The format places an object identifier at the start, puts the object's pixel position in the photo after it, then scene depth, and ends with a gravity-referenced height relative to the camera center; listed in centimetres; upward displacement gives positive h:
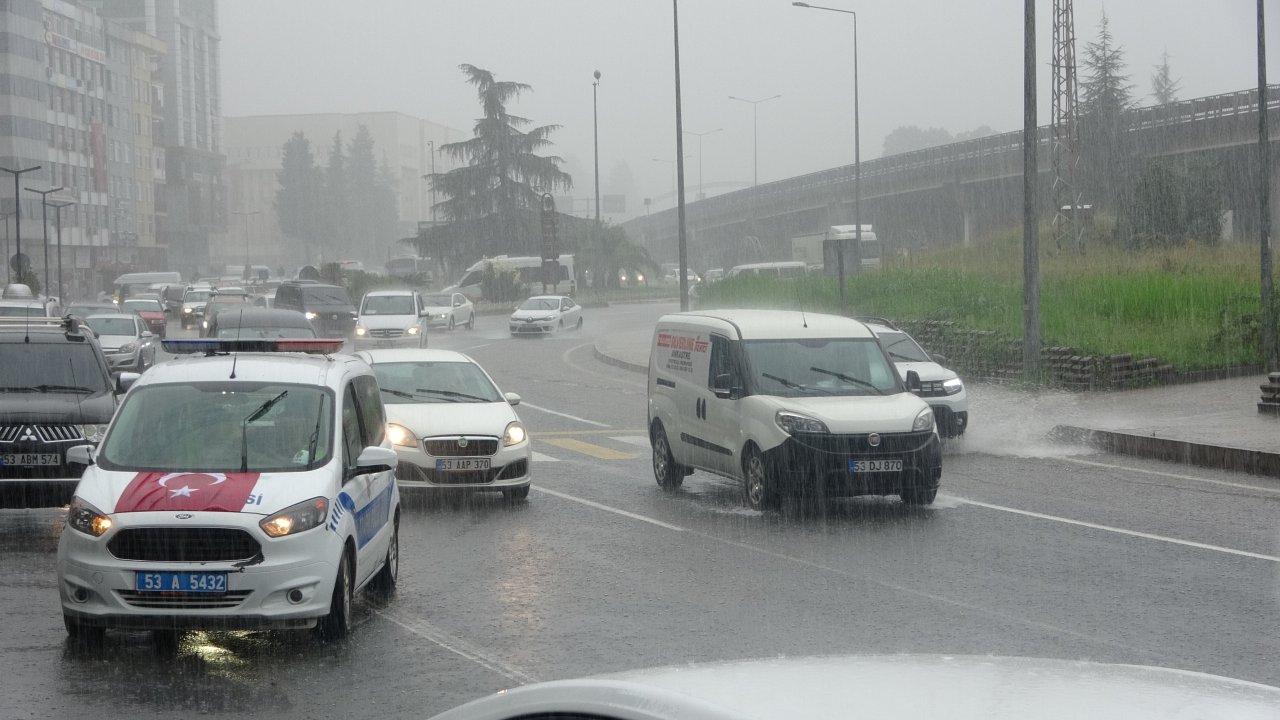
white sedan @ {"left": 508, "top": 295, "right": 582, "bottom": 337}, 5072 -98
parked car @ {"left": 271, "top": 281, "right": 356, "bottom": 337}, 4534 -37
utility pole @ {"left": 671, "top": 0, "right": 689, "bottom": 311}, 3794 +276
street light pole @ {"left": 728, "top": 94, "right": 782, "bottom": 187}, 13225 +1117
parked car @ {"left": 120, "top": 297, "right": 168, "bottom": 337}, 5041 -53
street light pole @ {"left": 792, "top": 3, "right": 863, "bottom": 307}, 2735 +254
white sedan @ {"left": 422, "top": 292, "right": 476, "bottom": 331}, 5431 -76
